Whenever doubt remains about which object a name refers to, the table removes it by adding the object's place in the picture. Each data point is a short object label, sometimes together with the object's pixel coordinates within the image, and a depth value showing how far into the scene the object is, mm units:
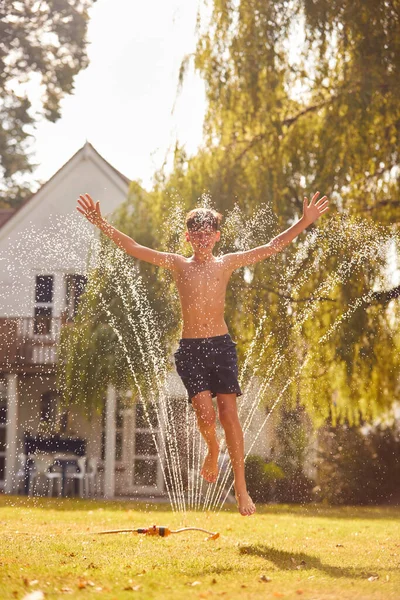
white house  21453
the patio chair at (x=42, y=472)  20734
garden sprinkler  8602
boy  7609
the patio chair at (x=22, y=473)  21141
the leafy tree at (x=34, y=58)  29078
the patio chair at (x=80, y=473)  20797
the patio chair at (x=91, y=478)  20750
